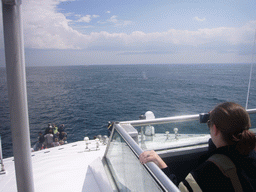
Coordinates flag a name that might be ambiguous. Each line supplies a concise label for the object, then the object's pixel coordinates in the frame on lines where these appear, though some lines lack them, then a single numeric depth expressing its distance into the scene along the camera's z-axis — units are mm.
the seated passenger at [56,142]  14004
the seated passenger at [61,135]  16609
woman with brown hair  1073
